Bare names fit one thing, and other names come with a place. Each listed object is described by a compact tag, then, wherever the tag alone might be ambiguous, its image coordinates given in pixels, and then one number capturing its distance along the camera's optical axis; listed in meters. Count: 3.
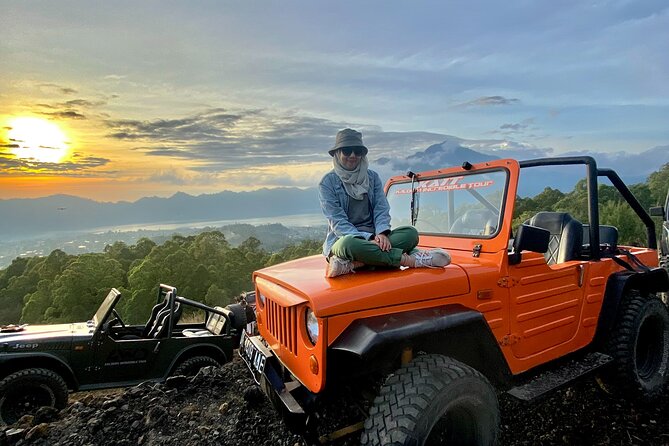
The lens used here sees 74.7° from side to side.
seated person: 2.98
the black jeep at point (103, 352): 5.50
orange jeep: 2.40
